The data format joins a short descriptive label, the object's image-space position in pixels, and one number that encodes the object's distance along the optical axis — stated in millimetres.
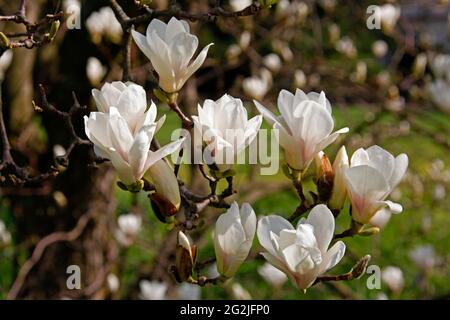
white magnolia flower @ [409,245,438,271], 2855
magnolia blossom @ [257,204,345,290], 1232
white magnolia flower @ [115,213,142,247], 2386
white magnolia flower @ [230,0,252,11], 2779
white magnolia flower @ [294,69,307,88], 2938
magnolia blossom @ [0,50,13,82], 2388
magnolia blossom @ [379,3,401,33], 3220
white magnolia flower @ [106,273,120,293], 2178
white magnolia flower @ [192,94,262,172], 1273
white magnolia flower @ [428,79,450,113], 2770
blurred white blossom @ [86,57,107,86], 2393
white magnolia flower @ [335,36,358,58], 3707
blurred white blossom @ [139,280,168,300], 2206
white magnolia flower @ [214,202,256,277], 1263
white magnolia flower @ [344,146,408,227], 1267
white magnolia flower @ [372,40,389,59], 4147
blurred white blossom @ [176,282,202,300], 2025
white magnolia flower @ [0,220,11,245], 2267
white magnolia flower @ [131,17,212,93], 1309
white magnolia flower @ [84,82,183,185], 1236
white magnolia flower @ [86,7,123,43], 2357
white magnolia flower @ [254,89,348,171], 1273
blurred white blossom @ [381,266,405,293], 2459
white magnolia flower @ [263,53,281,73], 3287
